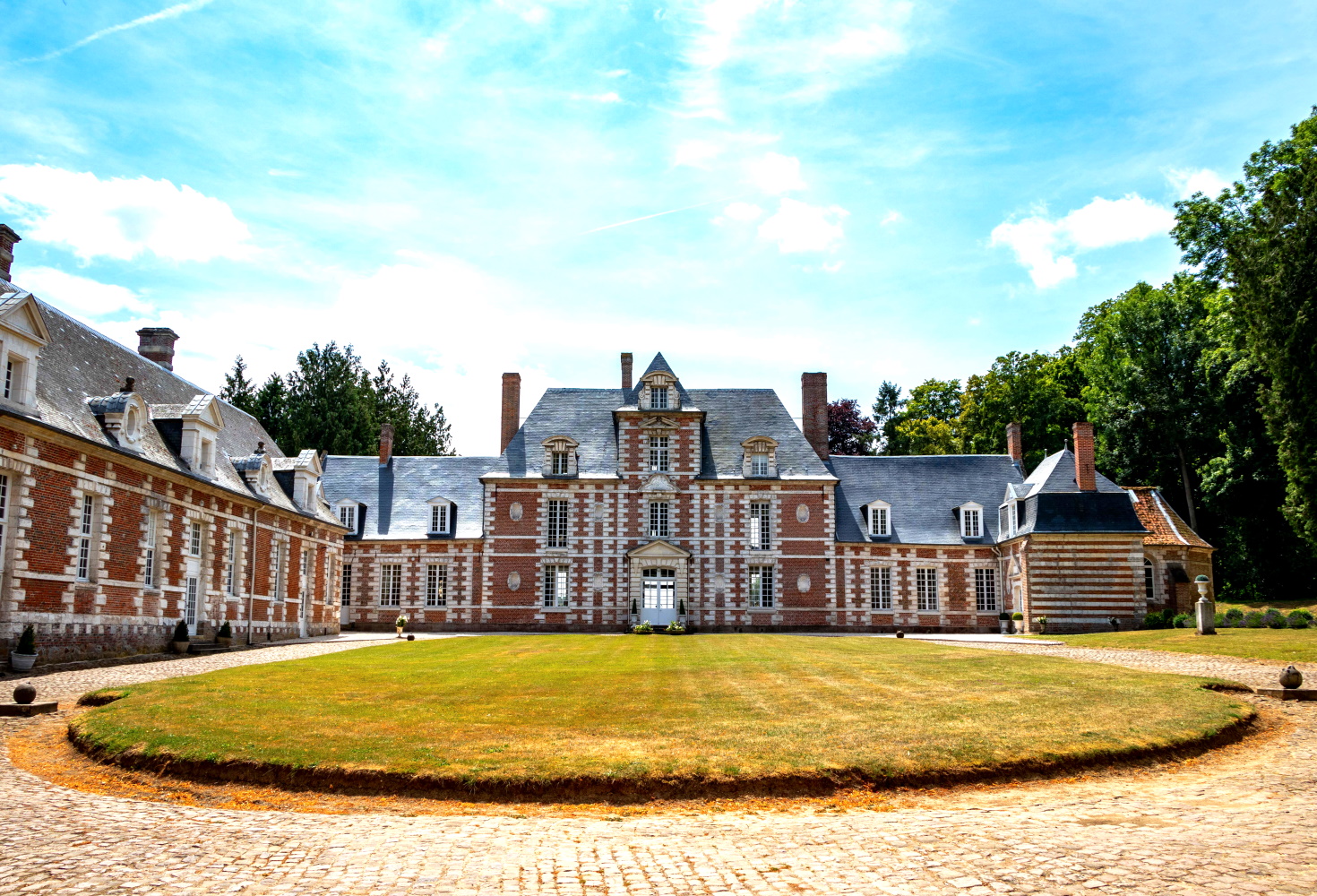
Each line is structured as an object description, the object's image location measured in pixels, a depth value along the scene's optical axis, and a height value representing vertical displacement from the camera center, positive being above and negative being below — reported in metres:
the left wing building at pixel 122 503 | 18.64 +1.50
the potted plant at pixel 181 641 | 23.70 -1.87
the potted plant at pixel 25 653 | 17.41 -1.61
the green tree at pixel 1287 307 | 29.02 +7.78
